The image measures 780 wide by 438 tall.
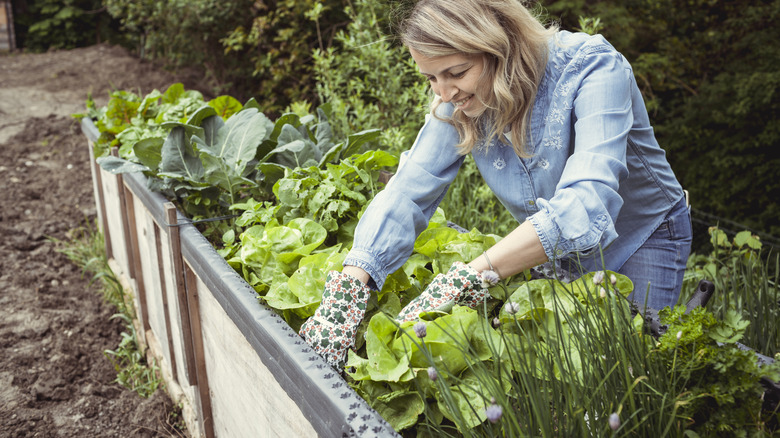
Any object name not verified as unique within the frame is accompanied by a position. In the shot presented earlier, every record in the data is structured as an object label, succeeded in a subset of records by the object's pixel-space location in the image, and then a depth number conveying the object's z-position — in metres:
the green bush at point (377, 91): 4.21
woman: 1.38
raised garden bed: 1.21
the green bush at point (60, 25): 13.23
